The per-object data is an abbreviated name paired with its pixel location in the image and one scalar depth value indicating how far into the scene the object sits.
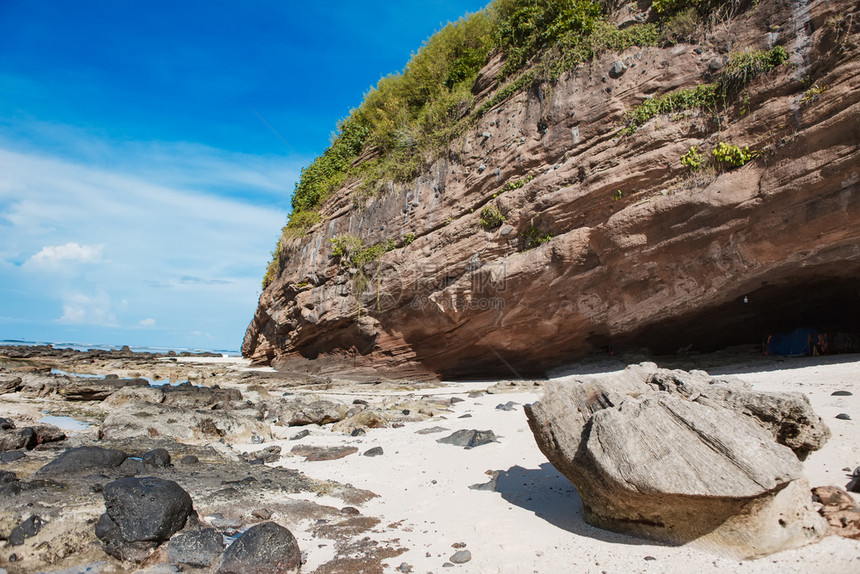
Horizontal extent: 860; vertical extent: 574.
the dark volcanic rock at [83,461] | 6.01
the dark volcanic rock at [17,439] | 7.48
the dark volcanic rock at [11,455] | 6.81
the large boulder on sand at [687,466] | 3.35
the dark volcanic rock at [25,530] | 4.21
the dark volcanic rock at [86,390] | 12.98
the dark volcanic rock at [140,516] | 4.19
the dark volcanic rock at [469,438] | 7.00
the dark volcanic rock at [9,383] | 13.09
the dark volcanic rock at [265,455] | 7.28
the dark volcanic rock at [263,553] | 3.72
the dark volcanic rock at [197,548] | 3.97
